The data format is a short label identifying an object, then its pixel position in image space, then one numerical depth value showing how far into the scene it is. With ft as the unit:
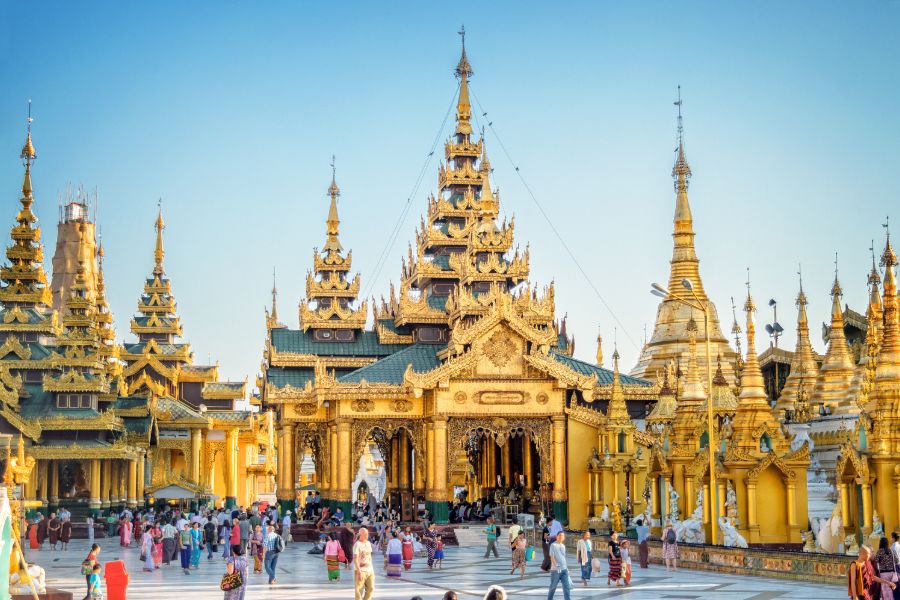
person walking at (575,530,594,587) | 91.61
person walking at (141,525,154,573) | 106.73
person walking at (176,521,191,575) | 104.42
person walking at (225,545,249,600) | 65.62
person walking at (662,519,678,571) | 100.68
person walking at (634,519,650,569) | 104.53
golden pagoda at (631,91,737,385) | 198.70
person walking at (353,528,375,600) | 68.03
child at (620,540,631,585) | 88.69
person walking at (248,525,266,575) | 104.94
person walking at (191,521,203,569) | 107.76
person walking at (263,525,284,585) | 93.35
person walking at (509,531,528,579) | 100.53
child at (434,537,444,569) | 108.06
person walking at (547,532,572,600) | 74.64
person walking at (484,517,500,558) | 118.42
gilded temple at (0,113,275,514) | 182.80
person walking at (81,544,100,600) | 68.69
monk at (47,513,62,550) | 142.61
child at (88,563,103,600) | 68.39
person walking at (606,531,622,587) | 88.79
